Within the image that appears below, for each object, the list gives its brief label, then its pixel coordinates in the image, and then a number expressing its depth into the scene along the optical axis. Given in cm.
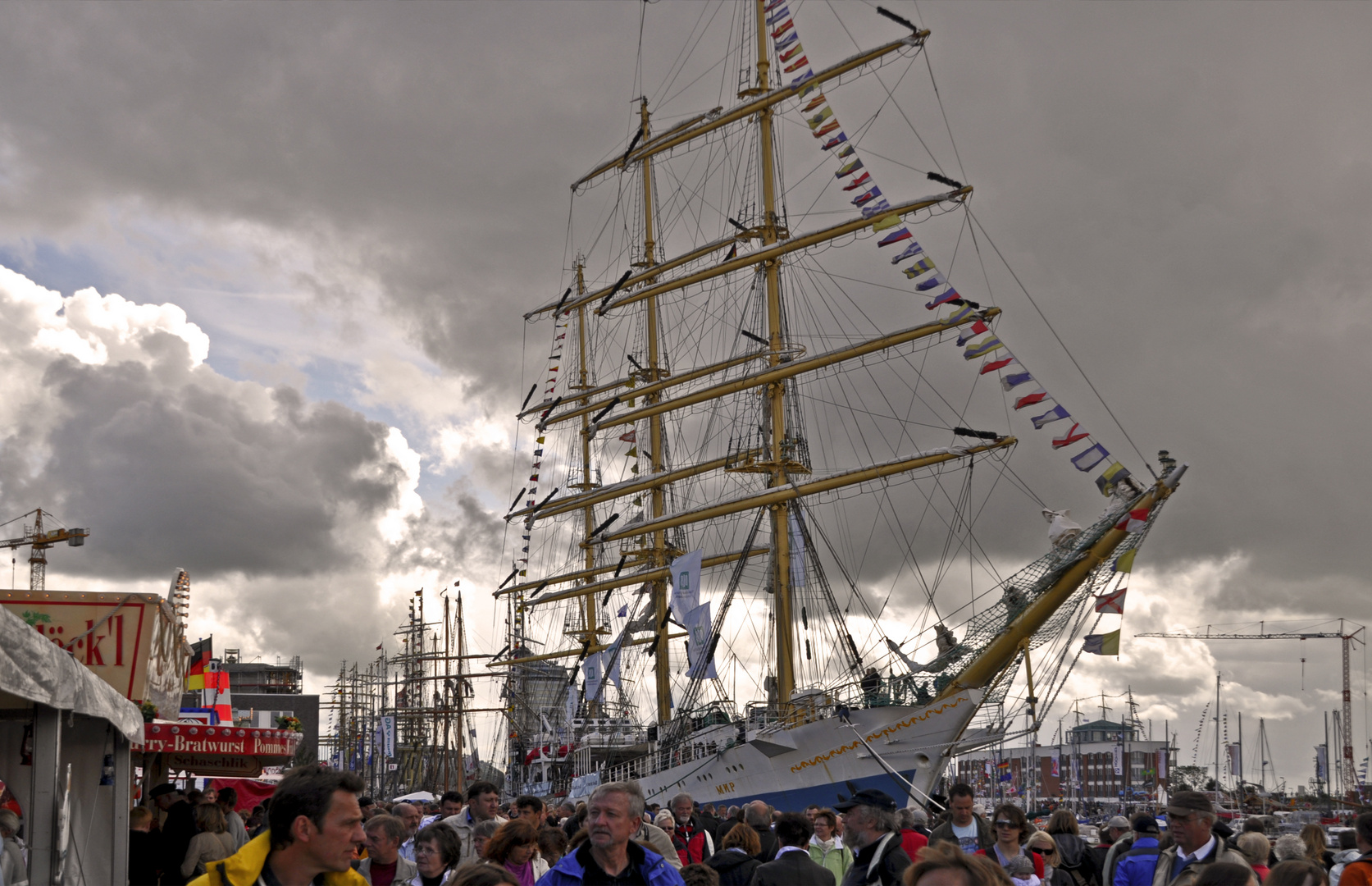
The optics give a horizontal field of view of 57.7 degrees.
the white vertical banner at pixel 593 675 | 4828
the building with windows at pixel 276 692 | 10406
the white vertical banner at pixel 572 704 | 5806
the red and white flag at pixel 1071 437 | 2686
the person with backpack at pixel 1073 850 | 993
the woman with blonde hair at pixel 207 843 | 1050
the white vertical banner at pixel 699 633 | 3712
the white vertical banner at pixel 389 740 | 7200
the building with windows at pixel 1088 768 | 13675
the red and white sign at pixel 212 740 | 1359
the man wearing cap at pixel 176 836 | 1192
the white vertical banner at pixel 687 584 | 3772
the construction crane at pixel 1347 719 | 12706
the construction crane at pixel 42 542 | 10019
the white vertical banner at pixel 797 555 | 3903
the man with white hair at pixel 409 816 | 1019
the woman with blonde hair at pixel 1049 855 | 933
